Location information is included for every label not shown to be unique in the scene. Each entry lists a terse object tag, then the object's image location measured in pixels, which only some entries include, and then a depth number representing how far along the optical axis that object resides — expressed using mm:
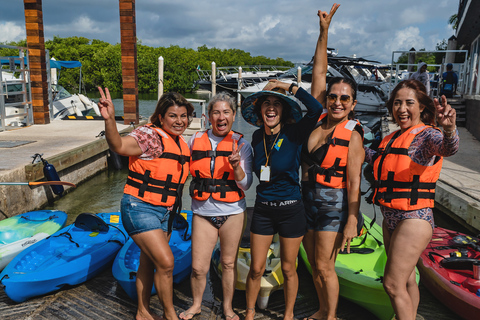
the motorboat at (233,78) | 31488
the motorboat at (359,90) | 23417
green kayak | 3309
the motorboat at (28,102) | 11146
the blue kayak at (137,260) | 3666
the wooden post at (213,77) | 20688
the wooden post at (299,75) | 24238
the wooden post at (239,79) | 26648
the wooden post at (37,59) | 11594
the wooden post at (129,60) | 11188
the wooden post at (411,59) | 17197
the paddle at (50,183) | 4877
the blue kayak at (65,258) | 3611
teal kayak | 4384
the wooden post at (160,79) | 13434
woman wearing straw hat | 2701
